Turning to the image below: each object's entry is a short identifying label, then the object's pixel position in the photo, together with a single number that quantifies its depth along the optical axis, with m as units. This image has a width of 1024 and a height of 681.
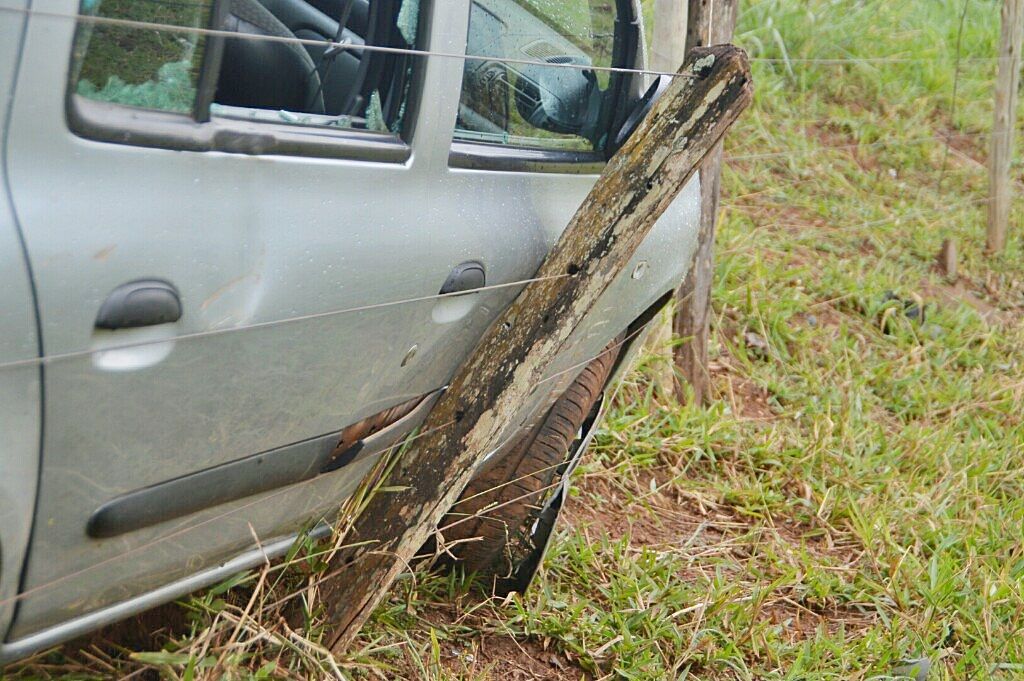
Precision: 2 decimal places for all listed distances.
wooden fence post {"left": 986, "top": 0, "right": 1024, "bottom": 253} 6.81
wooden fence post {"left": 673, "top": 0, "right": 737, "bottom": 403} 4.52
